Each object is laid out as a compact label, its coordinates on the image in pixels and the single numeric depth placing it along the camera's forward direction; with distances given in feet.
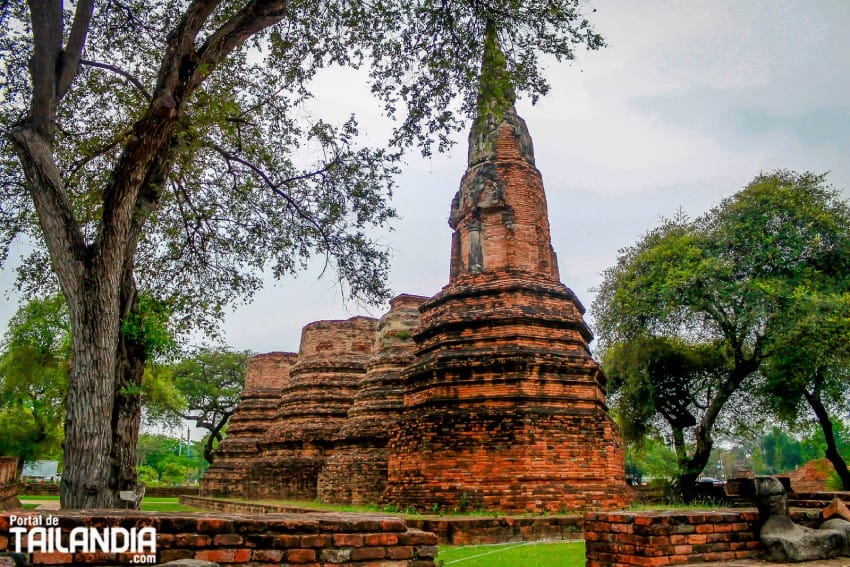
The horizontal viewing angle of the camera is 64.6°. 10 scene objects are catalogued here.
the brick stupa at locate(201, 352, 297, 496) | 69.62
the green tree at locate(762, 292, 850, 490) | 52.90
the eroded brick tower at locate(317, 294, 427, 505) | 45.88
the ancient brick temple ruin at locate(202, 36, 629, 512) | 32.73
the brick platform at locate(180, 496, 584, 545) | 27.71
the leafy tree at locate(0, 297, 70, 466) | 71.10
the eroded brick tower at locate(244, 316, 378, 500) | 56.34
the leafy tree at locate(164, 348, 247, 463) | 112.57
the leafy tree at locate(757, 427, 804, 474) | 217.64
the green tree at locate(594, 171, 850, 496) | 58.34
